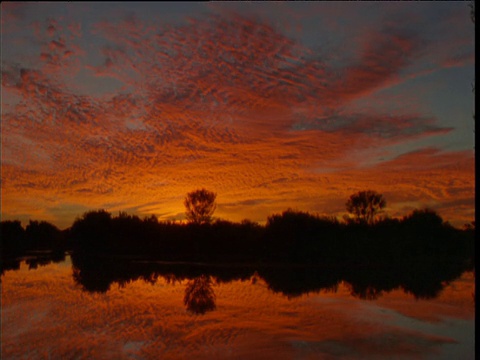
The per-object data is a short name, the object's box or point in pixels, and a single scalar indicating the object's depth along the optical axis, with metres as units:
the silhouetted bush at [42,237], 90.25
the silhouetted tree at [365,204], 60.00
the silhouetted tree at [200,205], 61.93
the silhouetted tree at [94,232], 64.00
